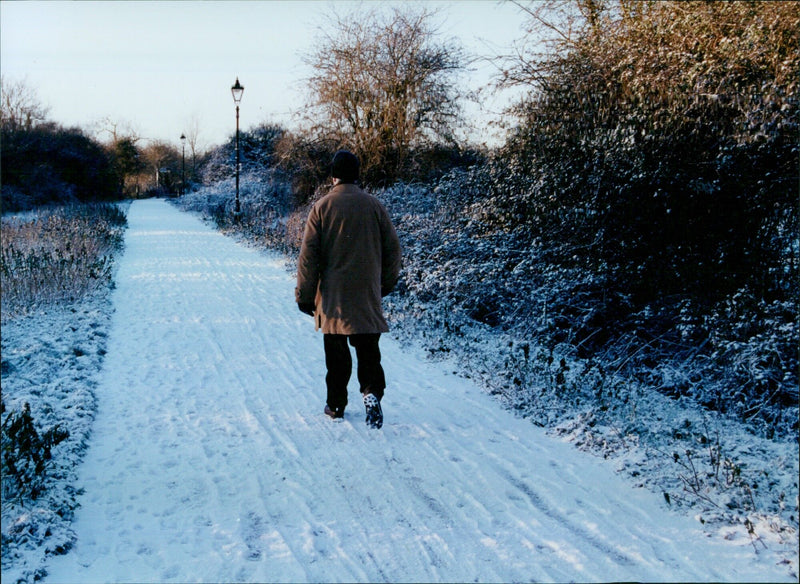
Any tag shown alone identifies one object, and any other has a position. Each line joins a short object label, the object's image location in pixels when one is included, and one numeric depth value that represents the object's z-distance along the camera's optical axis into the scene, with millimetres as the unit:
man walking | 4590
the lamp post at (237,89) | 21125
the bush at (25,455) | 3383
